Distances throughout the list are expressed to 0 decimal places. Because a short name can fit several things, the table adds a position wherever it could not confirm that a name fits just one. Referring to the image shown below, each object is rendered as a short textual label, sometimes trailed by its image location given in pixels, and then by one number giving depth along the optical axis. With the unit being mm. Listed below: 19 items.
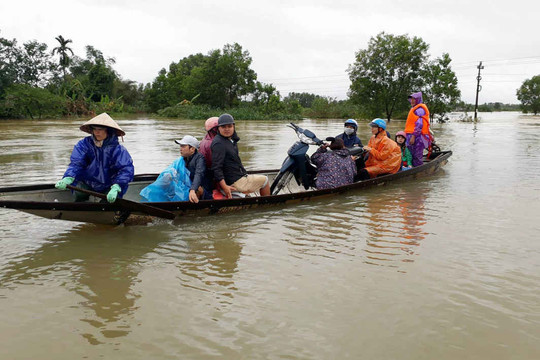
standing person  8805
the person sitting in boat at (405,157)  8891
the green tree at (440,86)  32750
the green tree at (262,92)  47994
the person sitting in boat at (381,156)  7574
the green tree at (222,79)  48531
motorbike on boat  6465
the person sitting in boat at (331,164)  6727
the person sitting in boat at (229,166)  5344
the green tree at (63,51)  44688
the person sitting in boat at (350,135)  7410
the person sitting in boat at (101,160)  4566
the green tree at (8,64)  32056
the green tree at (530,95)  61147
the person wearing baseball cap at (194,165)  5152
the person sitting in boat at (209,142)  5539
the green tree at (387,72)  32625
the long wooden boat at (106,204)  4227
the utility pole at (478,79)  42106
